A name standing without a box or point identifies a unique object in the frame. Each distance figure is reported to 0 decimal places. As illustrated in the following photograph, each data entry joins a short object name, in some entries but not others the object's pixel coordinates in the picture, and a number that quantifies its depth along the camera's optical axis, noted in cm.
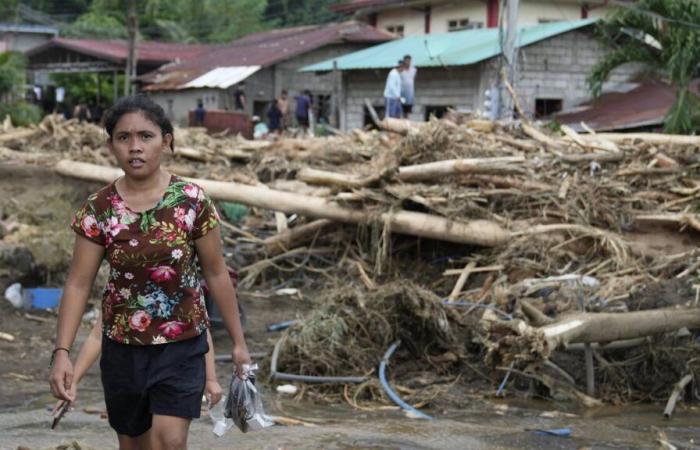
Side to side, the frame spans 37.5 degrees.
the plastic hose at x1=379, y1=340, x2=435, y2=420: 706
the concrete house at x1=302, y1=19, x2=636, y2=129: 2478
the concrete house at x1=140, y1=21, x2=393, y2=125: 3153
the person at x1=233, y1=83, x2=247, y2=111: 3047
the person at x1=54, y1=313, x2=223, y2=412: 385
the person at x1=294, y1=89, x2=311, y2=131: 2577
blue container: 945
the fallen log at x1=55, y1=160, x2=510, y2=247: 996
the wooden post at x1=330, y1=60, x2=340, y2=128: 2938
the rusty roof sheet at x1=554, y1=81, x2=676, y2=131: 1881
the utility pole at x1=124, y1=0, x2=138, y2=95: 3341
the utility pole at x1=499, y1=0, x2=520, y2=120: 1747
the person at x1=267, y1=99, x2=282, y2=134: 2581
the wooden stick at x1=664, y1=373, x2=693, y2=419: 711
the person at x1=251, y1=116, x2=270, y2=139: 2272
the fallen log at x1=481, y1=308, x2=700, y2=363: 647
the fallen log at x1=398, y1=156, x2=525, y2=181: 1015
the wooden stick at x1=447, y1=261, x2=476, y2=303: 958
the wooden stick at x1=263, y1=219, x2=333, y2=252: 1138
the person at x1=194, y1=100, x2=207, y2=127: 2500
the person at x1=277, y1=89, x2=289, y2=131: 2609
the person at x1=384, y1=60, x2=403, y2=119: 1878
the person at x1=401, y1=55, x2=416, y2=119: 1915
